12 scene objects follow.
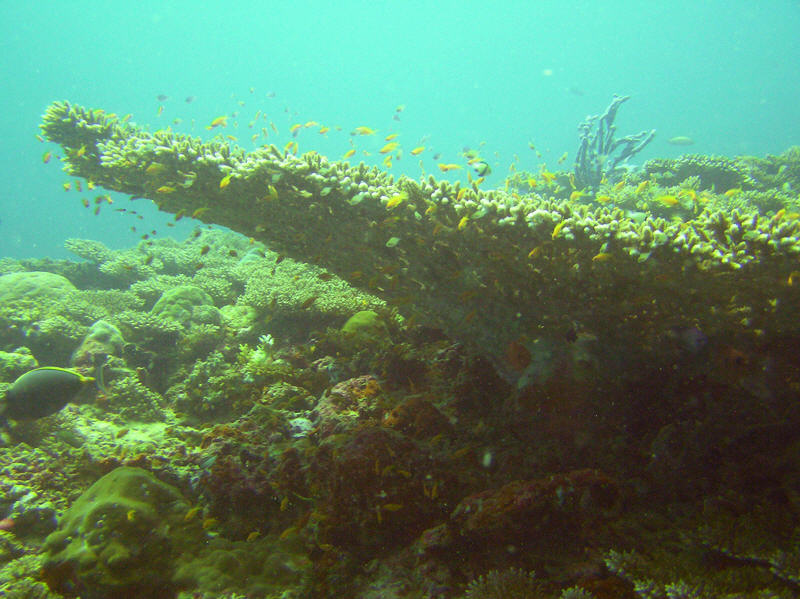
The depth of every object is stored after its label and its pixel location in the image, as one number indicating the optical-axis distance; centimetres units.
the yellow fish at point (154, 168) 500
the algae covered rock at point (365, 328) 561
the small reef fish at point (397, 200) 380
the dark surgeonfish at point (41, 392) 468
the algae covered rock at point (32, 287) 938
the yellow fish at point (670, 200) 536
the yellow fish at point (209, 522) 332
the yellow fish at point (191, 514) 353
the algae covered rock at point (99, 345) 690
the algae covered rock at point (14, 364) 614
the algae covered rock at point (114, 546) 307
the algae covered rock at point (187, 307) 818
